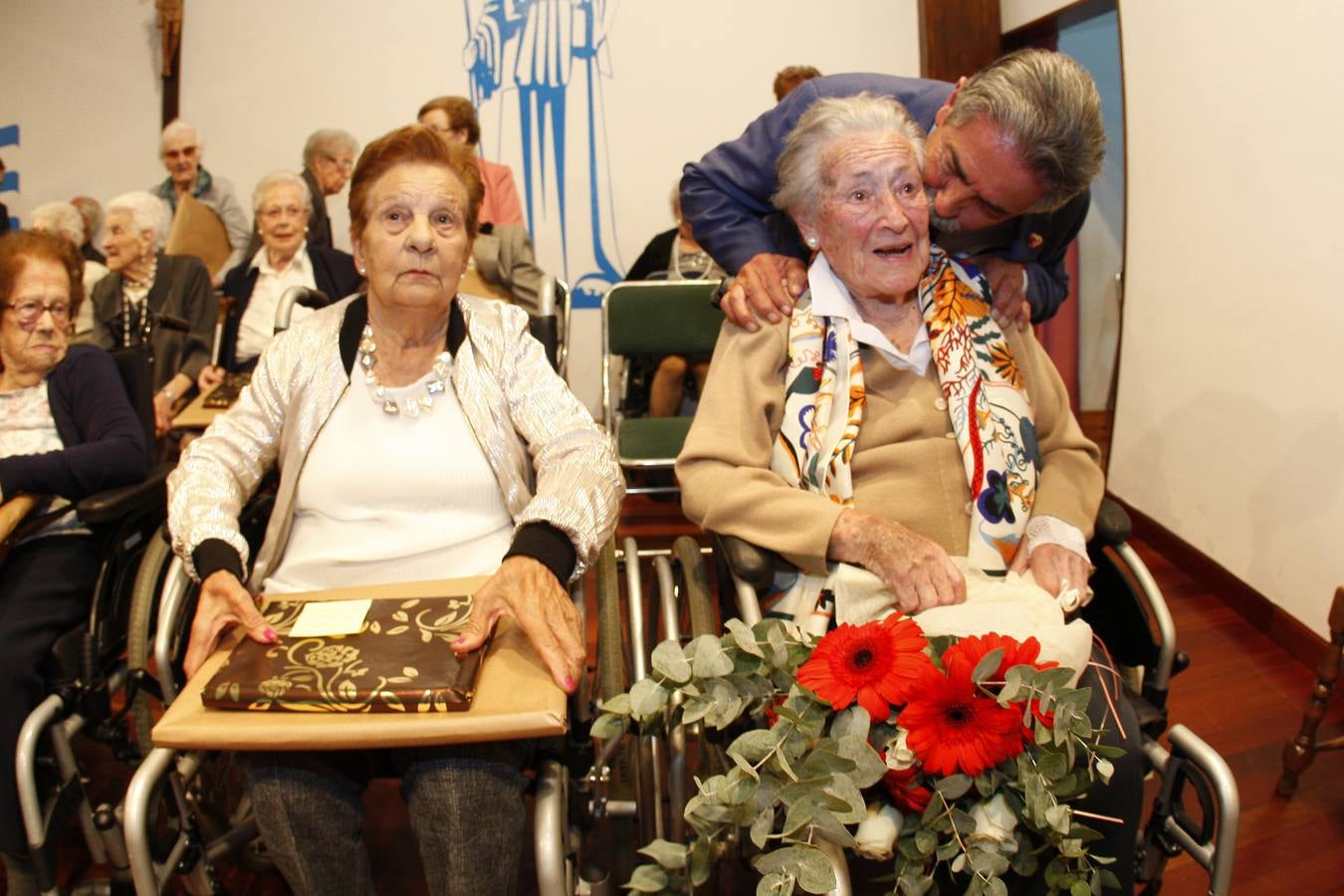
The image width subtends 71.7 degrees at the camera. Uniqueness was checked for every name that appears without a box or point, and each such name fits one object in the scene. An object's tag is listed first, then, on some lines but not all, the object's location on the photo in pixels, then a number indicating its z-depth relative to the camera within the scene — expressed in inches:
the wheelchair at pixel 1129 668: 52.9
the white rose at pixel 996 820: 44.3
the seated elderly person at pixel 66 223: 165.8
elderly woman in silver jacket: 61.2
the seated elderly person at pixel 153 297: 134.2
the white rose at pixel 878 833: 45.3
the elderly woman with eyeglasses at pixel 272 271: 138.9
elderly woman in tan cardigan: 63.3
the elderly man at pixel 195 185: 185.6
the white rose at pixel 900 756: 44.8
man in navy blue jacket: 59.5
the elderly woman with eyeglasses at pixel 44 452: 66.7
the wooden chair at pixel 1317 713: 79.3
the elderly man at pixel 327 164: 177.5
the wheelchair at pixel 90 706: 64.6
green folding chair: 126.0
